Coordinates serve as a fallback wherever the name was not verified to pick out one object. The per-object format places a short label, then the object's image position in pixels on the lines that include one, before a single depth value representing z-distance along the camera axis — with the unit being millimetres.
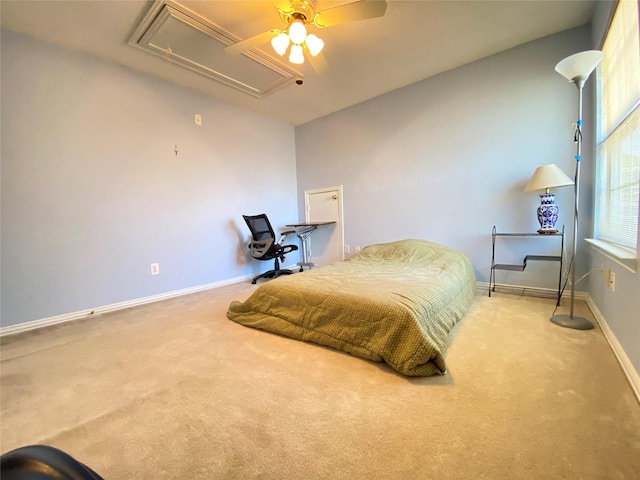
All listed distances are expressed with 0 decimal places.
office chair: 3742
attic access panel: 2169
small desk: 4366
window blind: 1525
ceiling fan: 1765
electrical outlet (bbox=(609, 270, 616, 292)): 1687
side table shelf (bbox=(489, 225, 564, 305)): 2541
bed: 1498
